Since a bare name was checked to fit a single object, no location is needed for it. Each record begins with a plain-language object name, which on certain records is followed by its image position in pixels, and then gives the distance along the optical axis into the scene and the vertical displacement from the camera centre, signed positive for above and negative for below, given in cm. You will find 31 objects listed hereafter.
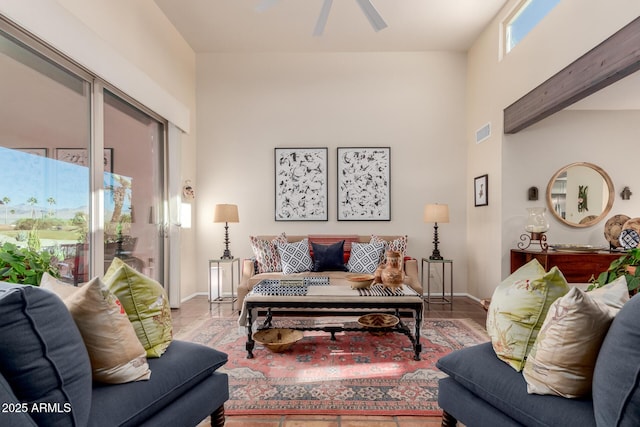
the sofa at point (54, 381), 86 -47
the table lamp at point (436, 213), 421 +2
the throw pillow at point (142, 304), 142 -40
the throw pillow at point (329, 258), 419 -57
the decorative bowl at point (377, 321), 269 -92
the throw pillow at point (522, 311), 131 -40
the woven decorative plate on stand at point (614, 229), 352 -16
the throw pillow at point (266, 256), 413 -53
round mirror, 378 +23
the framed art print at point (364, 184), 477 +45
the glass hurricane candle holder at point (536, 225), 358 -12
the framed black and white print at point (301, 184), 480 +45
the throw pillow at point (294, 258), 404 -54
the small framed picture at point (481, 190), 412 +32
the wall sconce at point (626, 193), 383 +25
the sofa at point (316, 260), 370 -58
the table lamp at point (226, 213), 420 +2
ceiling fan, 253 +163
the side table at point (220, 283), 432 -96
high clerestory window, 318 +207
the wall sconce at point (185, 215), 441 -1
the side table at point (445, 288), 429 -104
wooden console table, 331 -50
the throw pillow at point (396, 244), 420 -38
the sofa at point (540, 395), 94 -65
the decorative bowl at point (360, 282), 284 -59
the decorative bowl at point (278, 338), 251 -99
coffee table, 251 -68
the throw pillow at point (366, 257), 404 -54
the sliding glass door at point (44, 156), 212 +43
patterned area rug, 190 -111
